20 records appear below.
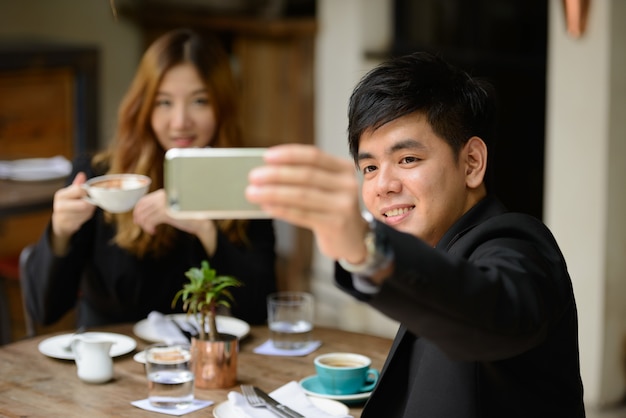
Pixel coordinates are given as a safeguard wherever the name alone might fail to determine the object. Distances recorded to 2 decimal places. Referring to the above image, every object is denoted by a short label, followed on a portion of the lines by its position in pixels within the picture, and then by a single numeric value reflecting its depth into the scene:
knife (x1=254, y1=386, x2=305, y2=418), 1.91
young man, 1.20
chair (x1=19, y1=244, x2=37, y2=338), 2.90
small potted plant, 2.15
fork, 1.92
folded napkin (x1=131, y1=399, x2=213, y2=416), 1.99
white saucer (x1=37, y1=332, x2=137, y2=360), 2.33
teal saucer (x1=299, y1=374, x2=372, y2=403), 2.05
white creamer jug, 2.15
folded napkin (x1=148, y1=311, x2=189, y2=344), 2.44
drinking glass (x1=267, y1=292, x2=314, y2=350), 2.43
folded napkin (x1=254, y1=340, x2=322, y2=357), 2.38
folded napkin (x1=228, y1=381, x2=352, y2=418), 1.93
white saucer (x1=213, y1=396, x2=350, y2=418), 1.95
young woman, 2.82
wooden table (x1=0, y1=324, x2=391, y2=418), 2.01
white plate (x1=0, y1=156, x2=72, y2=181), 4.34
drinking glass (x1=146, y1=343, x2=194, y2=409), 2.02
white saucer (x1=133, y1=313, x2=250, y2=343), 2.47
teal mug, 2.07
